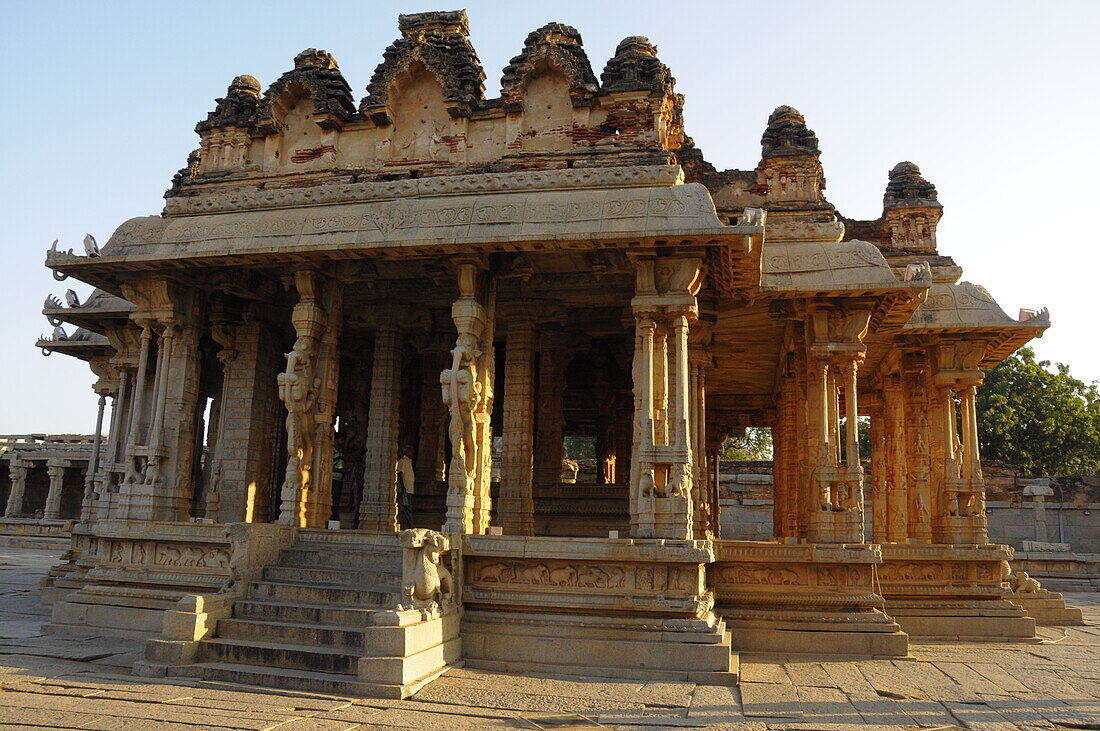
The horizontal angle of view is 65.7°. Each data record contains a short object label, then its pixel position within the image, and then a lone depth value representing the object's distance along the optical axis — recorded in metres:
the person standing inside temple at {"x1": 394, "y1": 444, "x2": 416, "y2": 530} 15.32
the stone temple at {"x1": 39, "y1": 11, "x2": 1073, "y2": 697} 9.29
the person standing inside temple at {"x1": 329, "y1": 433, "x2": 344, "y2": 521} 19.61
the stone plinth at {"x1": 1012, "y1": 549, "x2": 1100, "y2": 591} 23.08
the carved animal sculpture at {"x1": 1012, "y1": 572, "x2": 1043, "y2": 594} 15.21
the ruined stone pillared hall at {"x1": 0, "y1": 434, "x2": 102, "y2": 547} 33.25
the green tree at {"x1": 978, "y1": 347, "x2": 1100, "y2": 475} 38.94
